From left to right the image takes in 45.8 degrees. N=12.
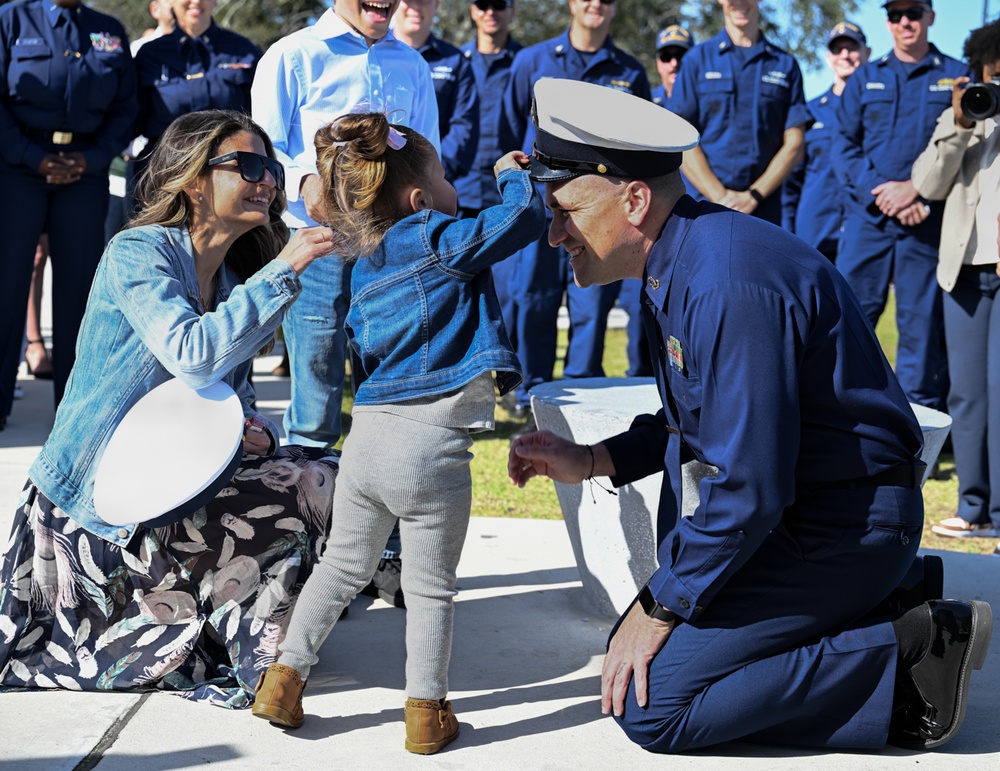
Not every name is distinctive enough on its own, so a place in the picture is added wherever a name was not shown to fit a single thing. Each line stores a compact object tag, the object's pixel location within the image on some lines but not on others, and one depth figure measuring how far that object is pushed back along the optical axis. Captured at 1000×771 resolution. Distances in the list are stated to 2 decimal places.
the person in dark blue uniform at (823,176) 8.97
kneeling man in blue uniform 2.58
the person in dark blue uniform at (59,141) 5.86
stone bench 3.34
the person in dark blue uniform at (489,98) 7.35
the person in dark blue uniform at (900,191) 6.09
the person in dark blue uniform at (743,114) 6.62
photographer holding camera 5.07
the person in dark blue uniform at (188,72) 6.43
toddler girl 2.71
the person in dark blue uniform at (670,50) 9.36
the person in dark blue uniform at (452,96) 7.09
